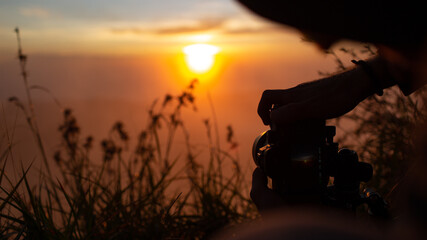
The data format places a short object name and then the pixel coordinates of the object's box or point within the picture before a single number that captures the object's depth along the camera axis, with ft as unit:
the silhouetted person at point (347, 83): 3.43
